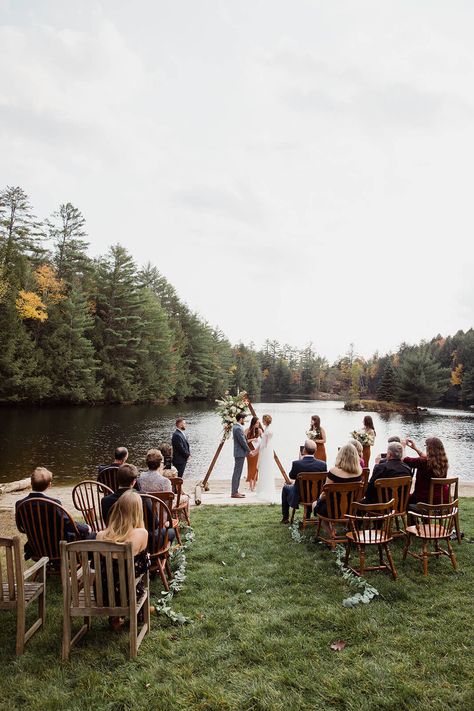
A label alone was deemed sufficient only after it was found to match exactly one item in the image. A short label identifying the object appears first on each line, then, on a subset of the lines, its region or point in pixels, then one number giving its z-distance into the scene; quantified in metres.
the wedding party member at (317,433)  11.34
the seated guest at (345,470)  6.43
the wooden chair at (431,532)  5.58
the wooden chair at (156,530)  5.09
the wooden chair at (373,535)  5.37
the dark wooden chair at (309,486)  7.23
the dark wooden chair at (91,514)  6.64
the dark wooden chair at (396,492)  6.05
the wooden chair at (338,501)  6.34
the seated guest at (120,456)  7.23
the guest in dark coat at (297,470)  7.51
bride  11.47
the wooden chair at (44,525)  4.89
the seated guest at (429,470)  6.46
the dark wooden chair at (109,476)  7.44
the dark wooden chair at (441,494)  6.23
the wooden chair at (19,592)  3.86
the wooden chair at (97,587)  3.74
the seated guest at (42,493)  5.03
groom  11.35
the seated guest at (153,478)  6.34
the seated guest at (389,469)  6.40
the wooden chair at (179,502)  7.10
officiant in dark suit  11.30
